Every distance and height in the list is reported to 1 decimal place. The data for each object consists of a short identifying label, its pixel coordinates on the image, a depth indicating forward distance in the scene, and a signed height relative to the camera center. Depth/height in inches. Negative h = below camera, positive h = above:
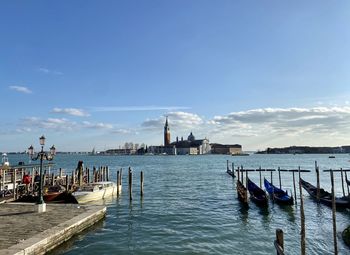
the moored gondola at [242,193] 1039.1 -106.1
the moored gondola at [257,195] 1045.4 -113.6
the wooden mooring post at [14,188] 906.0 -62.1
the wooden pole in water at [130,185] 1124.0 -77.1
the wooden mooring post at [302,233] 406.1 -90.6
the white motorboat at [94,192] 1072.2 -93.1
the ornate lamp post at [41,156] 693.9 +14.3
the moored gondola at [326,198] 998.6 -124.0
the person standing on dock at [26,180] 995.7 -47.1
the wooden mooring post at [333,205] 472.0 -64.2
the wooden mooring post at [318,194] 1082.9 -114.3
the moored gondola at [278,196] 1076.5 -118.6
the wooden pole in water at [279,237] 386.0 -84.7
